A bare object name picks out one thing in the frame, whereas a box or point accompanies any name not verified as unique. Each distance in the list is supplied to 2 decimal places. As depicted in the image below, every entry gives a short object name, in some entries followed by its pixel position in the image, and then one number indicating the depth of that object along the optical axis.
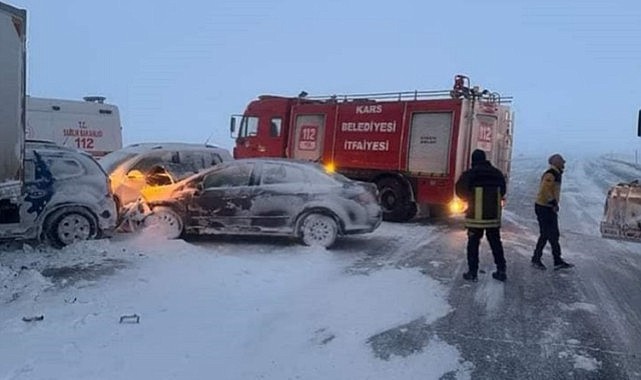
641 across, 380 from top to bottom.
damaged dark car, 10.37
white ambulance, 17.81
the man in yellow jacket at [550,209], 9.09
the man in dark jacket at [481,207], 8.30
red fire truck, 14.16
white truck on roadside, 6.78
